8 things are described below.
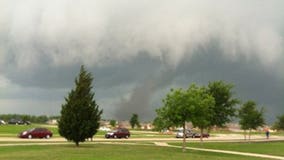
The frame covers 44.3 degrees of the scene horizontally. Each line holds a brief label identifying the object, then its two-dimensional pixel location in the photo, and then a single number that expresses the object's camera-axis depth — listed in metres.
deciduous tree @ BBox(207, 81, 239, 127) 42.67
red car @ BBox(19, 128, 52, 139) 43.66
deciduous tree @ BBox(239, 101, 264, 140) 55.34
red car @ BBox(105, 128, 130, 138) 51.53
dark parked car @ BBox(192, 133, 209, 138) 65.48
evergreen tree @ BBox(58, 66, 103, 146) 31.83
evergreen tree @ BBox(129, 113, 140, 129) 99.54
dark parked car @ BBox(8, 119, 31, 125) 96.71
